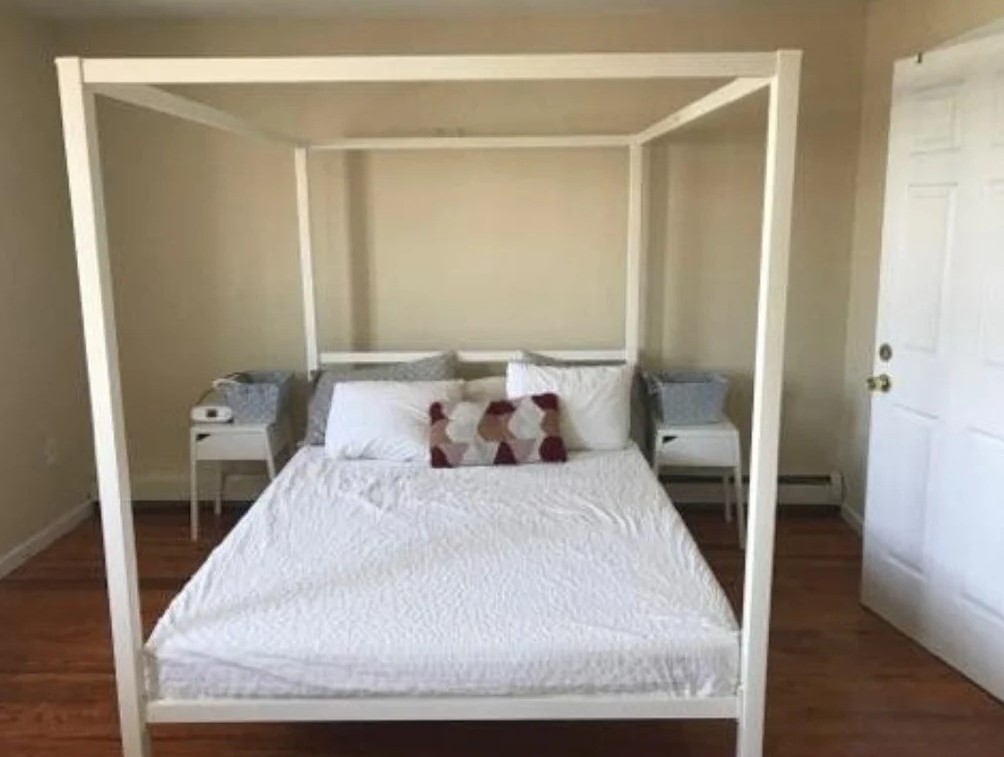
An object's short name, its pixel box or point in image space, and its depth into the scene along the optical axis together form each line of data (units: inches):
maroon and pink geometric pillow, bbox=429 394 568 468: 129.0
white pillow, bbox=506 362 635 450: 136.2
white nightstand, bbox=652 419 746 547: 141.9
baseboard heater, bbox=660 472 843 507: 158.7
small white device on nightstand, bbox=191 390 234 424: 144.7
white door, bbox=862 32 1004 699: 96.0
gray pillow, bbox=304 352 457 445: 142.3
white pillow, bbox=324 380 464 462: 132.3
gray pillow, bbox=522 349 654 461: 150.1
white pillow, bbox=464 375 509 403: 142.4
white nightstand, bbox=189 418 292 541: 143.6
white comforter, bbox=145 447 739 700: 76.9
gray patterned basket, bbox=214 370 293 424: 144.3
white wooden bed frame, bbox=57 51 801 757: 66.4
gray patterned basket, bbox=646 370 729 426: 142.9
